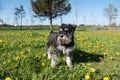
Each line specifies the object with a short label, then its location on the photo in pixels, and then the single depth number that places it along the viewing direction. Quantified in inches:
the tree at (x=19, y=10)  1444.2
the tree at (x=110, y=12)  1454.9
